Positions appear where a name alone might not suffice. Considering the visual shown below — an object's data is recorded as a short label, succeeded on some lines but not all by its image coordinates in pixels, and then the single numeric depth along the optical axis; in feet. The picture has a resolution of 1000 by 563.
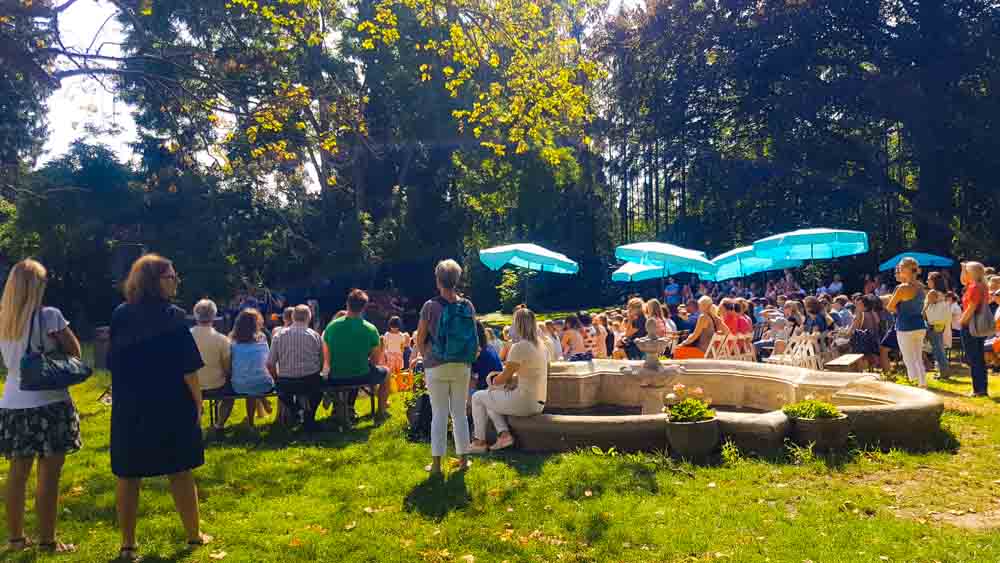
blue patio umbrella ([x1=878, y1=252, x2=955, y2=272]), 57.72
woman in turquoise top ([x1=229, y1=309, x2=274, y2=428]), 24.90
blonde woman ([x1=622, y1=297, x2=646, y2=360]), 34.73
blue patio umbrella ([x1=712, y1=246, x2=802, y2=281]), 52.13
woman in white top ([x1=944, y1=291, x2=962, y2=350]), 35.86
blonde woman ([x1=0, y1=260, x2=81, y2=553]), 13.32
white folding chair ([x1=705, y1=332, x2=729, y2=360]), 31.12
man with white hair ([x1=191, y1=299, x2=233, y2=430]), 24.21
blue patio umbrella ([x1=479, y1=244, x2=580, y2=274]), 47.65
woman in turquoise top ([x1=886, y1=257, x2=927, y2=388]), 27.48
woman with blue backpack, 17.87
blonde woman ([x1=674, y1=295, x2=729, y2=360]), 31.40
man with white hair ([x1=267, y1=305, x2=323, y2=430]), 24.82
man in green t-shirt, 25.62
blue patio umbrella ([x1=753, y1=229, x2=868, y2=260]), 42.73
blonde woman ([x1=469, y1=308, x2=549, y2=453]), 20.16
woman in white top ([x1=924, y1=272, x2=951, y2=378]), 31.40
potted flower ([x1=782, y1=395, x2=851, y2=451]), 18.65
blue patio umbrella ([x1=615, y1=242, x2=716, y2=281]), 46.65
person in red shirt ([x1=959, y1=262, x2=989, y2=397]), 25.93
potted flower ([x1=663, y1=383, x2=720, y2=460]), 18.63
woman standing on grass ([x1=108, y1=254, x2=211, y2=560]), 12.64
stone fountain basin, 19.27
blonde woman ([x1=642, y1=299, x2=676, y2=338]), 34.99
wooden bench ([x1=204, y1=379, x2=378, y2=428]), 24.77
